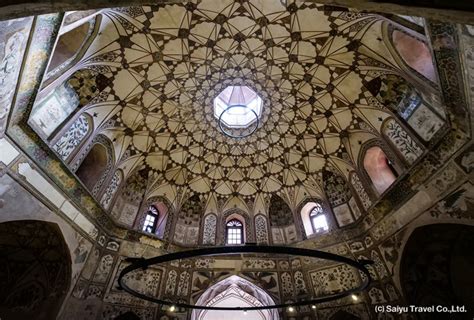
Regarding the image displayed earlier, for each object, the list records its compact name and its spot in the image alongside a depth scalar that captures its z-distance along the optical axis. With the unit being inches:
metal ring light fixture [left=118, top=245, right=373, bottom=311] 182.1
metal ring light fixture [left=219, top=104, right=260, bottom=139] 490.3
